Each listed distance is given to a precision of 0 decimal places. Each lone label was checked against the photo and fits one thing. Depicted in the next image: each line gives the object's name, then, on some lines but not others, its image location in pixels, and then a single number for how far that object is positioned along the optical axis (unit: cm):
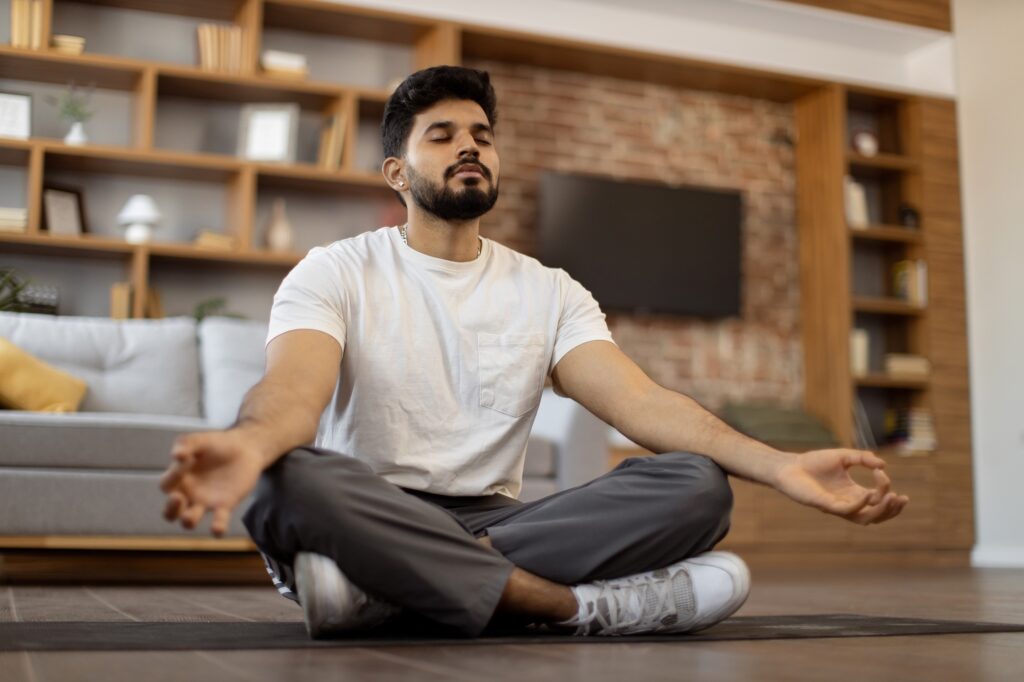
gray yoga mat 154
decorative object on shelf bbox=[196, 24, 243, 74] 500
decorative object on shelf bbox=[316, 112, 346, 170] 514
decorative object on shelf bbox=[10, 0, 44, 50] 475
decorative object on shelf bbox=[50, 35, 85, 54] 481
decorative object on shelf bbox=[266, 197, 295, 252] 507
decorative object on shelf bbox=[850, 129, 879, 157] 627
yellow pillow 358
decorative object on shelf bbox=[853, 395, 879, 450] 598
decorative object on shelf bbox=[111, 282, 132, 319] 480
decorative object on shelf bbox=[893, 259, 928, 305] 618
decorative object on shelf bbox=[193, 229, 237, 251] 490
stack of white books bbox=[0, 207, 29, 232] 462
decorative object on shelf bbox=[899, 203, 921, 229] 623
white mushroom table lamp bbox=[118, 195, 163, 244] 486
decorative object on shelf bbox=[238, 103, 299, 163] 512
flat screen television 572
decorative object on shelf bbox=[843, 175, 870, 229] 614
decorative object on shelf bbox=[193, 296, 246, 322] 497
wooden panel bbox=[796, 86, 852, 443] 598
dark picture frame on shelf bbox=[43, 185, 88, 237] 480
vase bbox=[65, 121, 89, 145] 481
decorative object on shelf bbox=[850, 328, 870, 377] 603
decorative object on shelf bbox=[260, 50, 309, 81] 508
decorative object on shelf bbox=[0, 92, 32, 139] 482
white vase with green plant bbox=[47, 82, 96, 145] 483
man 152
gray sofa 333
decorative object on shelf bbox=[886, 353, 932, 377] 609
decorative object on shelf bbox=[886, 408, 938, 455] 601
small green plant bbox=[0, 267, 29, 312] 442
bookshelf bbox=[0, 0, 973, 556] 491
